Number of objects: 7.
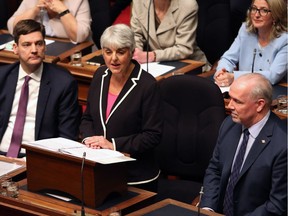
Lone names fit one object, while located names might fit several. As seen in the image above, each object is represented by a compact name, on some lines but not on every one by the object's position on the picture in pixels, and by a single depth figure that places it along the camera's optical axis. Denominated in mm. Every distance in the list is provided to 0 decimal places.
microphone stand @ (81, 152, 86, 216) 7766
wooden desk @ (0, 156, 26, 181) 8961
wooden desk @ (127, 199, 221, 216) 7855
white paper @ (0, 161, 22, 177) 9062
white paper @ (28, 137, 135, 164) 8031
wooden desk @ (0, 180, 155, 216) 8016
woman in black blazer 9086
